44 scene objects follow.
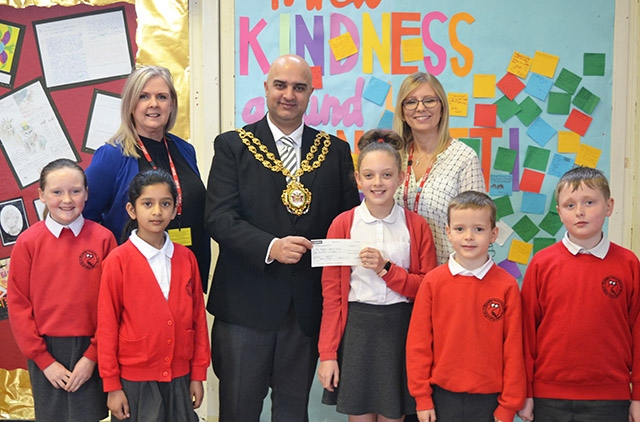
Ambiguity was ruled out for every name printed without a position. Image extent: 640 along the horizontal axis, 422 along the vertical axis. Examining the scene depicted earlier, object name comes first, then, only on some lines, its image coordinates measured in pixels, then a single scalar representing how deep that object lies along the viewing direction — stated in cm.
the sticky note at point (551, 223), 328
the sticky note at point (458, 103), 324
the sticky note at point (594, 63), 322
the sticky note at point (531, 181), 327
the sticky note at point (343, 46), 325
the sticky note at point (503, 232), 323
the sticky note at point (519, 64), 322
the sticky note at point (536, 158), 326
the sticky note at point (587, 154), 326
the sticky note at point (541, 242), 329
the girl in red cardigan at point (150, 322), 210
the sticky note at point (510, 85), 323
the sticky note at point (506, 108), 324
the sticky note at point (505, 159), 326
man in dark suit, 229
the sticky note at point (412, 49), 323
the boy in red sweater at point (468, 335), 200
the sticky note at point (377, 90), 326
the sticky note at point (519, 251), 330
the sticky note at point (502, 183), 327
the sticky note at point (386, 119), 328
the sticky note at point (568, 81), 323
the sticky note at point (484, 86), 323
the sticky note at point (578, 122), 325
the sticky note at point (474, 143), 325
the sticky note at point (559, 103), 324
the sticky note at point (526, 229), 329
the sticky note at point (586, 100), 324
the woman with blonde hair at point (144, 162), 238
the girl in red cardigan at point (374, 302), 216
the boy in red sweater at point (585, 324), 202
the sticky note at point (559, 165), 326
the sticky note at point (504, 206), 327
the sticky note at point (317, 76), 326
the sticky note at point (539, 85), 323
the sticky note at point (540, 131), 325
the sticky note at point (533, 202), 327
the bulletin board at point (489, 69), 322
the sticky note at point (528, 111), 324
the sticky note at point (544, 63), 322
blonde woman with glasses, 238
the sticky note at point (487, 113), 324
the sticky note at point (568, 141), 326
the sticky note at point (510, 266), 331
